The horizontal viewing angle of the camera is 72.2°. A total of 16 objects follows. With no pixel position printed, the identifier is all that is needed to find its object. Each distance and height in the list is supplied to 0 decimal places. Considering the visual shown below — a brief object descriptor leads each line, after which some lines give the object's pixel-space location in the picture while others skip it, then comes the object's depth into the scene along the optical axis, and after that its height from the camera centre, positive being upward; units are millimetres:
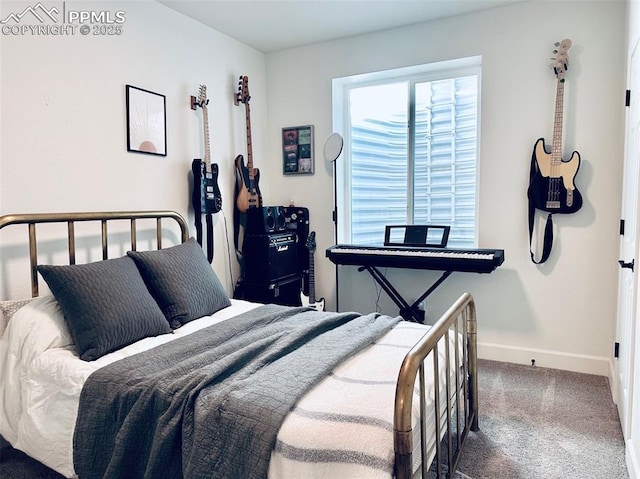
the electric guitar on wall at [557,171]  2797 +224
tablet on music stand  3146 -219
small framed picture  3783 +498
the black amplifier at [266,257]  3373 -389
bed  1240 -597
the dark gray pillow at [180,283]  2234 -400
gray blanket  1296 -622
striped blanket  1161 -628
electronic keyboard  2803 -345
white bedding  1190 -623
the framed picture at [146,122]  2686 +544
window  3365 +461
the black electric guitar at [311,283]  3656 -633
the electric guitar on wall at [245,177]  3533 +243
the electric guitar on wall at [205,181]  3082 +190
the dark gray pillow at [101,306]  1819 -431
